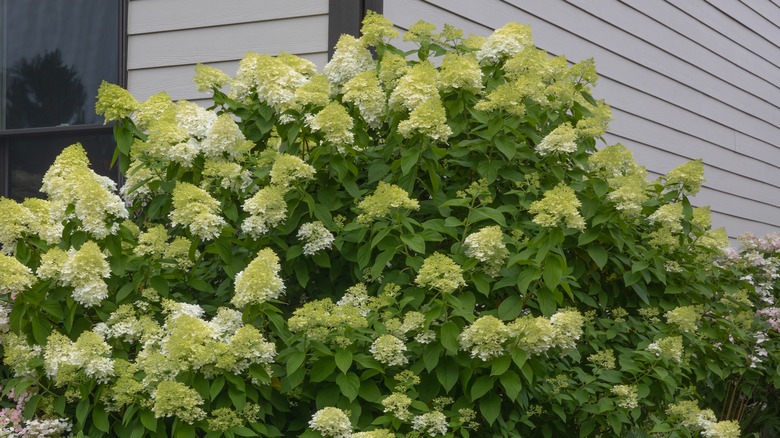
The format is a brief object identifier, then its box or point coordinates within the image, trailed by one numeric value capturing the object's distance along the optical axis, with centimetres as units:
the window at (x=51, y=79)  500
